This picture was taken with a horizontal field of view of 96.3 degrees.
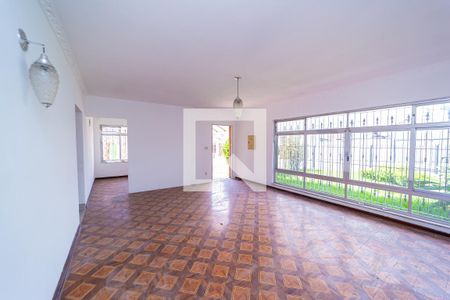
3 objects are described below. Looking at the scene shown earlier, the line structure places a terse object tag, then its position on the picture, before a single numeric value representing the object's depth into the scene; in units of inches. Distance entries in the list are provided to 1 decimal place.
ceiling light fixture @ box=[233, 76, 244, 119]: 136.3
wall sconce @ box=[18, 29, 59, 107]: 50.7
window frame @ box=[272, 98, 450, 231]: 121.4
